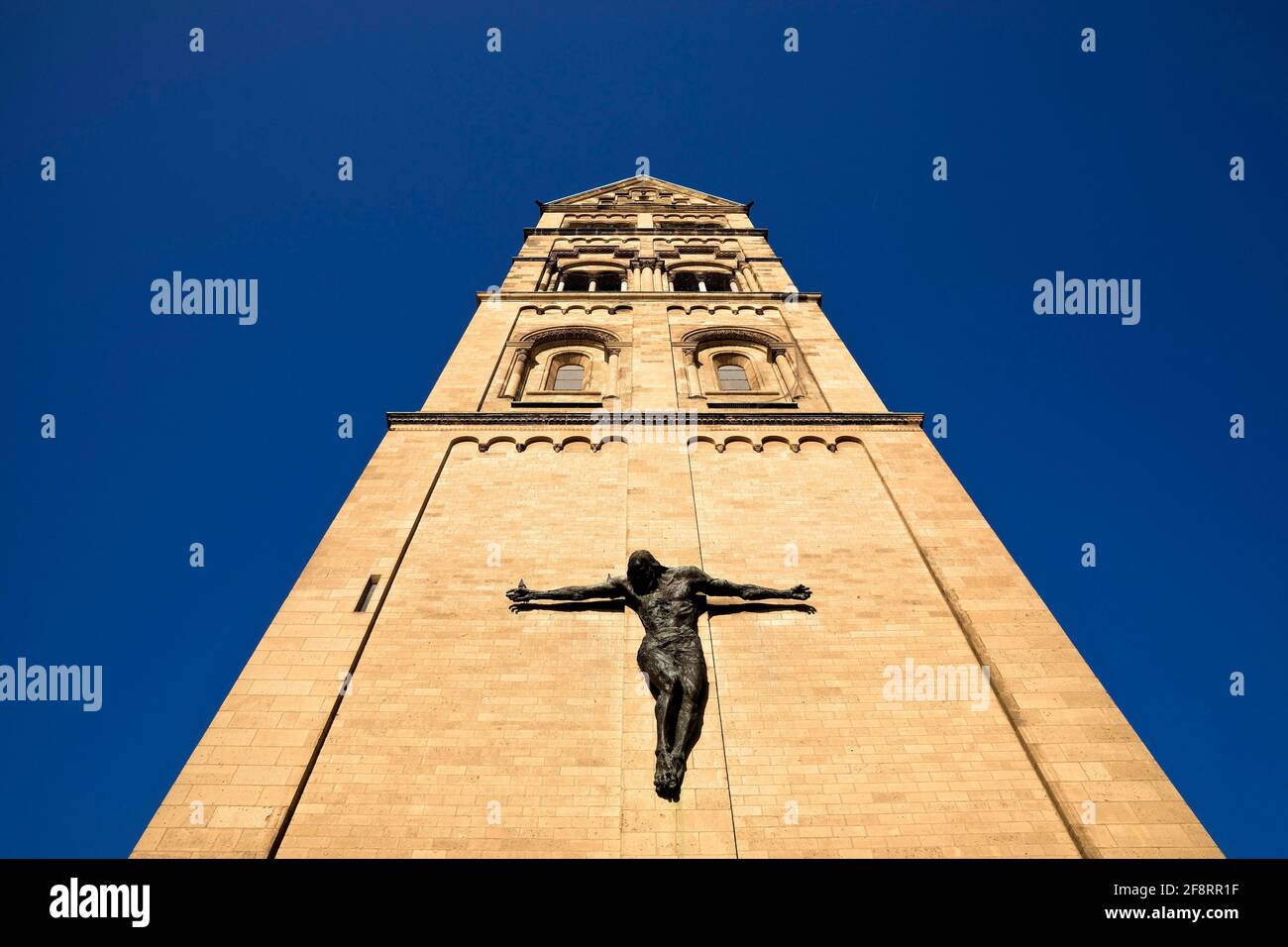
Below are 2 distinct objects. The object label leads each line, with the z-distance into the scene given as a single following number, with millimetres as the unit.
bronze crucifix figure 9750
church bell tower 9016
